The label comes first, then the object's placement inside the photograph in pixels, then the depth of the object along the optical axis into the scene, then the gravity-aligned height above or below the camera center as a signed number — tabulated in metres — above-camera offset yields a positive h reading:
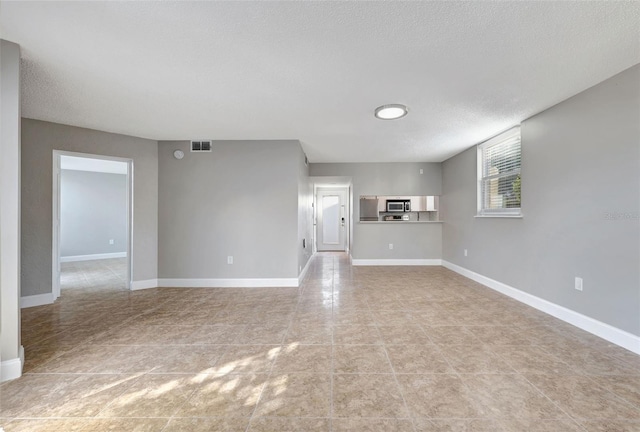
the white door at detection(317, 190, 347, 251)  9.11 -0.01
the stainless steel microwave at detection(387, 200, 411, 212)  6.23 +0.26
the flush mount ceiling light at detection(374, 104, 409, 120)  2.91 +1.20
